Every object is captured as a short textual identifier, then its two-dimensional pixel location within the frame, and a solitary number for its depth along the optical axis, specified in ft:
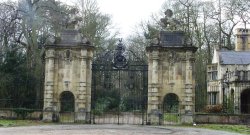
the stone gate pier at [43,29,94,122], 80.89
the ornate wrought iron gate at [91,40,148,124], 103.21
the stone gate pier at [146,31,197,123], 79.97
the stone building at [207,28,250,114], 112.57
